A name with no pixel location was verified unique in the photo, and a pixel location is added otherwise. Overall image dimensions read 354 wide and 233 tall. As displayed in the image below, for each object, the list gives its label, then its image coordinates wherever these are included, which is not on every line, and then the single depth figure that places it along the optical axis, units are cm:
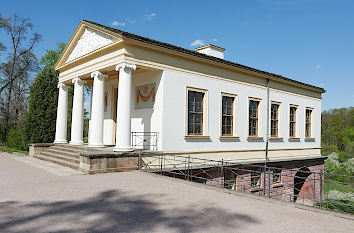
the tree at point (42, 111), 1861
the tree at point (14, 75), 2859
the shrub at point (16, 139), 2063
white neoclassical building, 1181
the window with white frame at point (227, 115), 1487
